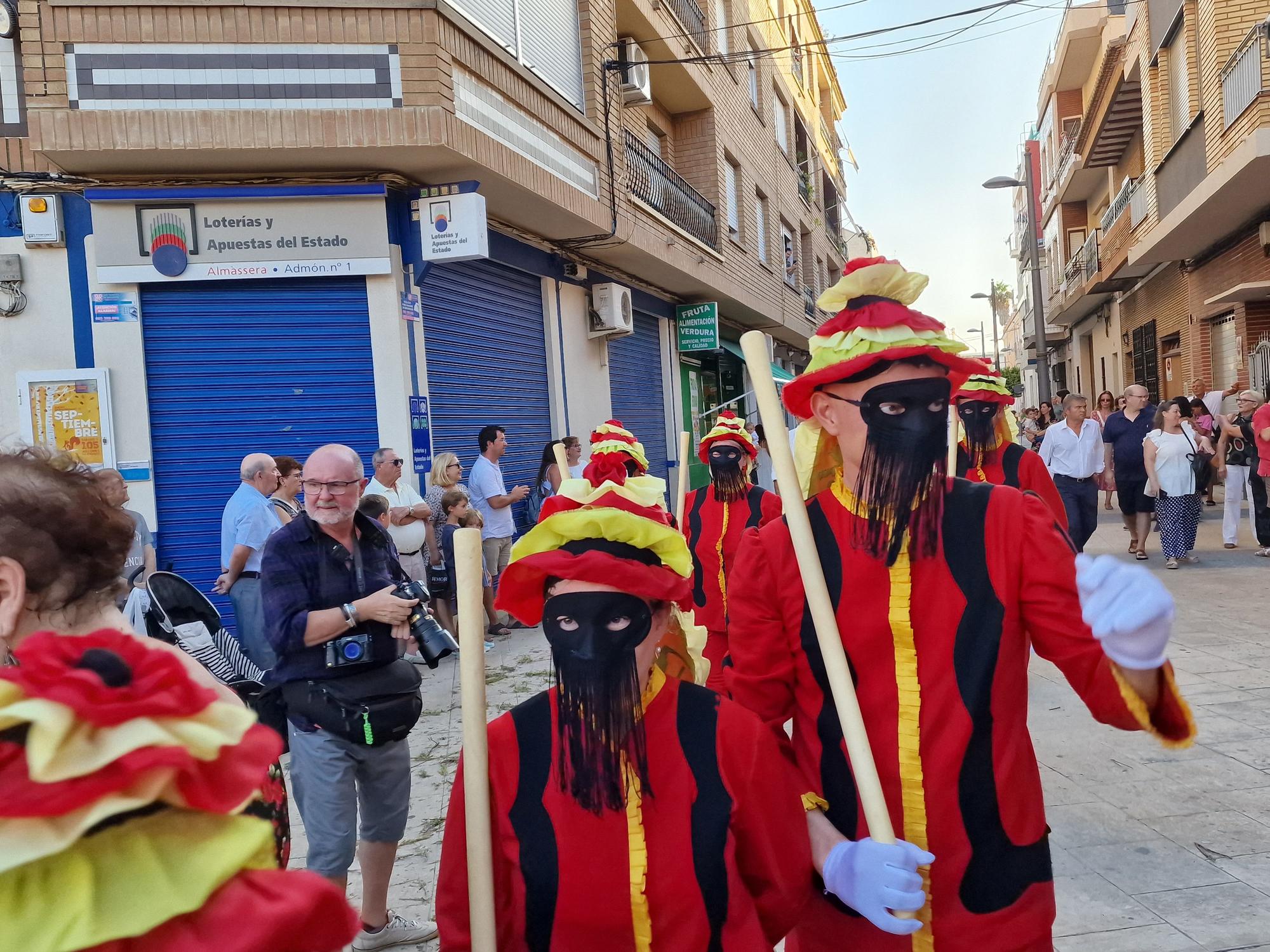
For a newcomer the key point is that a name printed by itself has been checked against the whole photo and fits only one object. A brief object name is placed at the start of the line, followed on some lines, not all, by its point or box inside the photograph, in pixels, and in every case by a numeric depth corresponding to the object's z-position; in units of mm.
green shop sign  15992
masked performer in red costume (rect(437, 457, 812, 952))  1672
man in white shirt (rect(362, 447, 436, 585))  7277
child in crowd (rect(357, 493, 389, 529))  6070
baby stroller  4148
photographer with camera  3172
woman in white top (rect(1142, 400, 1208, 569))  9766
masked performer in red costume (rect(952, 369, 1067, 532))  5391
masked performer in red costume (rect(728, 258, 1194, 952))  1742
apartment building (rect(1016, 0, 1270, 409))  13242
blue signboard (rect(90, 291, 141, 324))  7965
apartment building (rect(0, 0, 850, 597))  7504
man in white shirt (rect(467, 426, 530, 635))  8773
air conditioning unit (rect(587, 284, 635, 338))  12383
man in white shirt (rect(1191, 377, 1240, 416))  13711
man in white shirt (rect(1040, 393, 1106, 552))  9070
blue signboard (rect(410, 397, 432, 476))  8680
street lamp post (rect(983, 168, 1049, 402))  20047
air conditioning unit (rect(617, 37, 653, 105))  11953
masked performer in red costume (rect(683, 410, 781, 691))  4988
